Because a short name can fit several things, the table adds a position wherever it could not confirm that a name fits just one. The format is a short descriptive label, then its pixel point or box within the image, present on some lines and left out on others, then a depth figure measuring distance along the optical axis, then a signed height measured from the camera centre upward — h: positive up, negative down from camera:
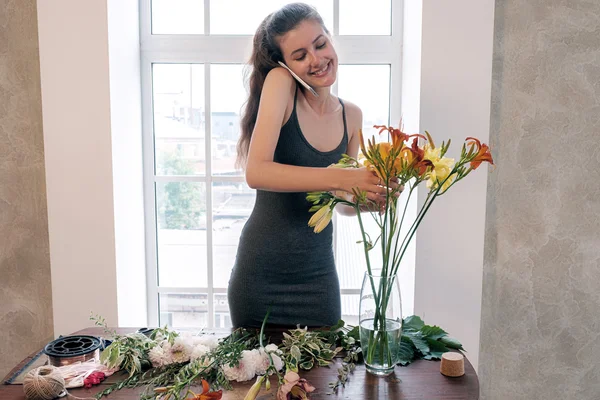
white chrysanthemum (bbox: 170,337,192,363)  1.21 -0.44
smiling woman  1.60 -0.03
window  2.33 +0.12
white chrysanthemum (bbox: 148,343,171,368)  1.20 -0.44
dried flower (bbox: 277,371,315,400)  1.03 -0.44
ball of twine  1.07 -0.46
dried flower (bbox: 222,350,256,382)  1.14 -0.45
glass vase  1.16 -0.35
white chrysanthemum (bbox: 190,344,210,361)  1.21 -0.44
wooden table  1.10 -0.48
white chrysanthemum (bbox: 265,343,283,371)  1.16 -0.43
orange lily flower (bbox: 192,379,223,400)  1.00 -0.44
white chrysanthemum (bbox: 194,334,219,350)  1.25 -0.43
